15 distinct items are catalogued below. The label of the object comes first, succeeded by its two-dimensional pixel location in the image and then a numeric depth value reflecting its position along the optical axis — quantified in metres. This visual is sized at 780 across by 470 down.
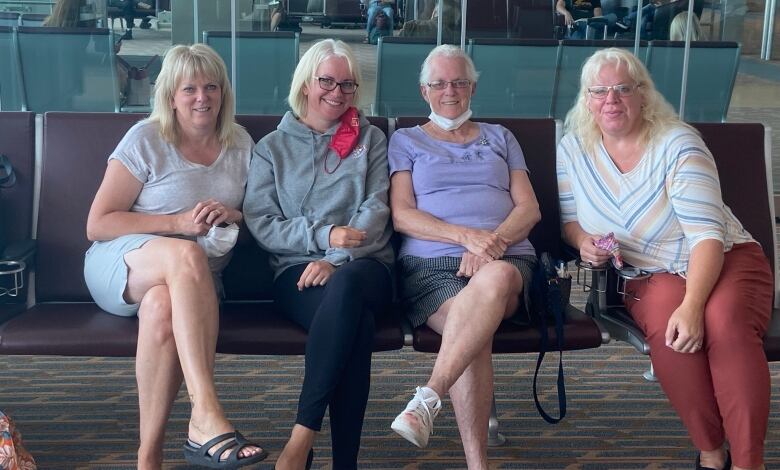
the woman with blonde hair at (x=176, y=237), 2.68
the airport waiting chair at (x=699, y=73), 7.21
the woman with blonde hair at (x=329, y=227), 2.71
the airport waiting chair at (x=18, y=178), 3.23
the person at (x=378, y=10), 6.92
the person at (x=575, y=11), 7.11
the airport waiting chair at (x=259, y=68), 6.85
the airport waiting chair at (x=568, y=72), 7.07
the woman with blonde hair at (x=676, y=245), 2.67
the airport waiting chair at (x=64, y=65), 6.80
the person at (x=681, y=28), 7.26
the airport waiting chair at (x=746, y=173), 3.29
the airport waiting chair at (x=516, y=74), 7.04
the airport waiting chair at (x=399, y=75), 6.78
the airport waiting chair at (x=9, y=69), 6.79
